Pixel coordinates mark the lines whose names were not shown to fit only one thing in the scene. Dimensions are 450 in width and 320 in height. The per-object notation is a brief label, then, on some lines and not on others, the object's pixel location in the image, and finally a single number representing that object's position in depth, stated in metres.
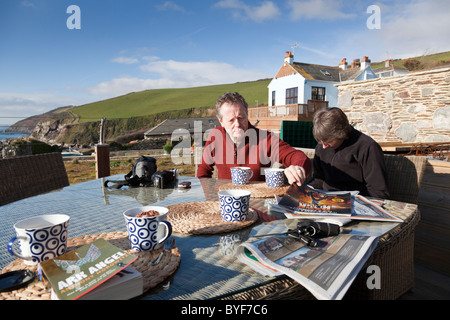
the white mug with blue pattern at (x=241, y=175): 1.85
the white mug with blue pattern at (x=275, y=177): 1.78
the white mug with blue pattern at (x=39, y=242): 0.68
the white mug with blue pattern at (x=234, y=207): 1.07
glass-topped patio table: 0.64
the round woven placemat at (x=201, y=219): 1.01
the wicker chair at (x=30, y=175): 1.90
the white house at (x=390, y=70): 26.38
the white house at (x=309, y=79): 21.88
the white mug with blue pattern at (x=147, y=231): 0.77
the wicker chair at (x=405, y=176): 1.91
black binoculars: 0.89
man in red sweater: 2.30
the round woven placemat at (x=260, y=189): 1.58
